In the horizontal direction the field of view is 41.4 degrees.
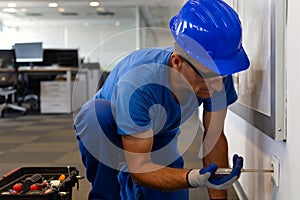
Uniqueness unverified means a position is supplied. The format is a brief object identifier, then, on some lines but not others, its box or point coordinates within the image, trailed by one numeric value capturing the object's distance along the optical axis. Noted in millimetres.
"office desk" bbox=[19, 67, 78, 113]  6547
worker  970
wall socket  1102
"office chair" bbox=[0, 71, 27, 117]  6430
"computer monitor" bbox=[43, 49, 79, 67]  7273
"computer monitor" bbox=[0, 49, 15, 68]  6668
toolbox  1271
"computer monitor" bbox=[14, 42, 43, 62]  6996
